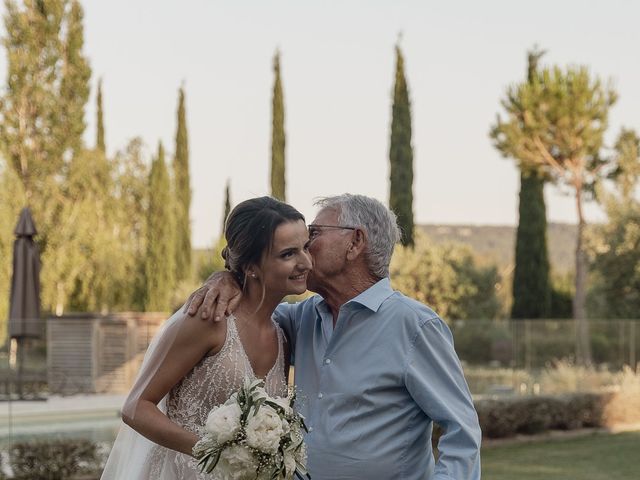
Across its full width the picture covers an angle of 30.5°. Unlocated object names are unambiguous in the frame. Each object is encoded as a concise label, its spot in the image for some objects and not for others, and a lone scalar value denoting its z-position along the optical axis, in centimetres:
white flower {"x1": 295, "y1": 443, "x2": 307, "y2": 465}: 296
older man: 313
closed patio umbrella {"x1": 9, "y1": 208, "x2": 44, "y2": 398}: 1944
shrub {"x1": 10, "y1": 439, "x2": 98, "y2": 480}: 1059
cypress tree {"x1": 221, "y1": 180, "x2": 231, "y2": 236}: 4610
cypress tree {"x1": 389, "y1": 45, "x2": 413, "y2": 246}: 3422
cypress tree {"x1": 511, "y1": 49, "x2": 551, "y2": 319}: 3438
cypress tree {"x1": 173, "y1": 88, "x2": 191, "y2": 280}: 3825
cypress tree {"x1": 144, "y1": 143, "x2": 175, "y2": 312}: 3456
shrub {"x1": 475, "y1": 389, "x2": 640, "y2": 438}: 1455
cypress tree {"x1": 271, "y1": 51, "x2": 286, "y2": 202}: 3762
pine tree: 3109
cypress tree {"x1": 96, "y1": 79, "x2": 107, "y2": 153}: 3994
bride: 316
